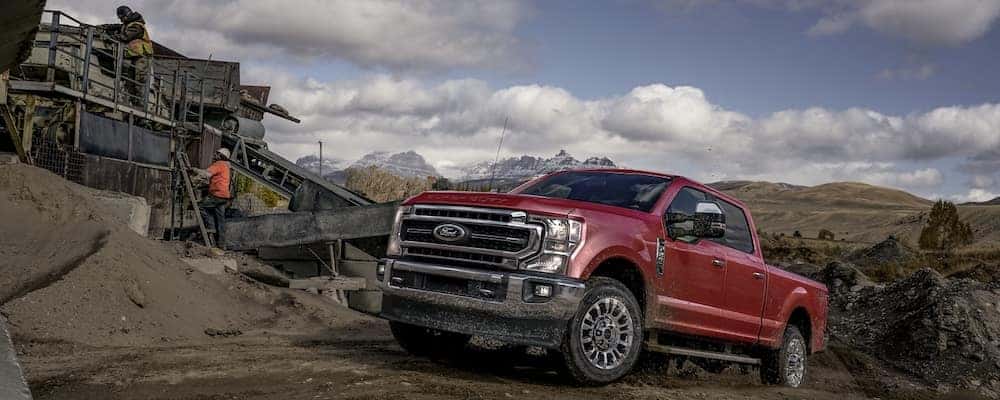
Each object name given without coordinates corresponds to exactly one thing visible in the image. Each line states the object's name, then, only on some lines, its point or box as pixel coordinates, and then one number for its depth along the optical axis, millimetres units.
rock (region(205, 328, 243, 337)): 10320
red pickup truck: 6262
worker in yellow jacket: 18000
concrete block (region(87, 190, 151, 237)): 13500
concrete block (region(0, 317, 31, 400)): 2082
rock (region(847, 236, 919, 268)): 32753
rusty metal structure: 13839
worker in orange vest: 15906
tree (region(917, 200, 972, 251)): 59906
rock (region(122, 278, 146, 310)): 10043
